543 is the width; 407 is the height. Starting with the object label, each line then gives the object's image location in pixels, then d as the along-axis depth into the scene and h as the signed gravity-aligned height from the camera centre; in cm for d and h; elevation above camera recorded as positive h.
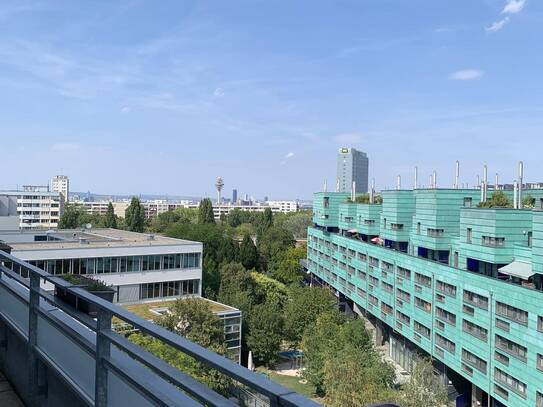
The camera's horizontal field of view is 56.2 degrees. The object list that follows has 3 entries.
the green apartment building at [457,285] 2347 -489
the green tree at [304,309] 3738 -817
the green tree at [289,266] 6338 -809
